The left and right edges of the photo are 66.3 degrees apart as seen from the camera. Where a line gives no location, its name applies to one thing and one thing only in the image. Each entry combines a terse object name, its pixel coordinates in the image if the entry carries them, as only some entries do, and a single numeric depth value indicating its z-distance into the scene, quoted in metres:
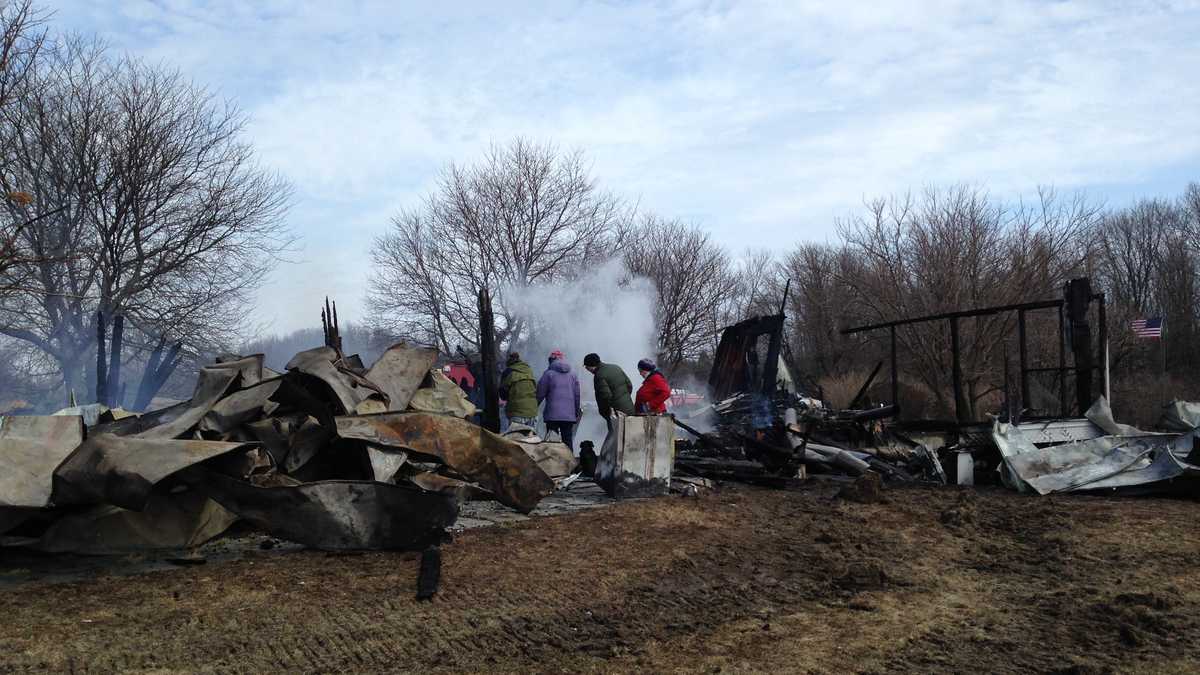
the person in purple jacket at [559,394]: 11.77
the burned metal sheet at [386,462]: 7.10
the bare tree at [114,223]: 18.28
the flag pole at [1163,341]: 34.52
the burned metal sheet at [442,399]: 9.83
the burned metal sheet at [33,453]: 5.90
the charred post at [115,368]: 15.12
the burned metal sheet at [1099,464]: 9.50
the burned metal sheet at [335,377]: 8.04
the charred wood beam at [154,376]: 16.61
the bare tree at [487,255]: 27.39
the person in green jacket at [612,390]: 11.57
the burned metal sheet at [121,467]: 5.85
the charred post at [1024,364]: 11.71
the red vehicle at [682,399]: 23.44
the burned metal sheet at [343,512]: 6.31
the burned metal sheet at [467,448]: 7.38
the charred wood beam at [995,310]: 11.18
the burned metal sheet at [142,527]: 6.21
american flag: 21.02
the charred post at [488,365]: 11.23
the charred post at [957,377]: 12.02
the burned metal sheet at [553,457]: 9.97
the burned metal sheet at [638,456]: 9.60
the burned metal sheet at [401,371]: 9.18
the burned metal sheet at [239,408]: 7.34
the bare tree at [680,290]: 30.03
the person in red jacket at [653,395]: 11.37
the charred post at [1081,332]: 11.48
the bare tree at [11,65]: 8.97
